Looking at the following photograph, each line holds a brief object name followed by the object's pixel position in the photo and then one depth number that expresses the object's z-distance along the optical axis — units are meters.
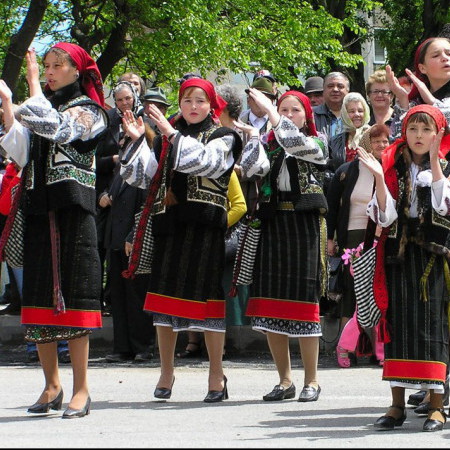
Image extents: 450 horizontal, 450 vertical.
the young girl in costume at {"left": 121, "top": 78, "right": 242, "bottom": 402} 10.89
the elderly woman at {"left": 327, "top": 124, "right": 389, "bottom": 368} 14.06
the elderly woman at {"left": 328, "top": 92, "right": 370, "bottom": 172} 14.94
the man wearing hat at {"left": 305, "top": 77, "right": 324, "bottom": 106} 17.76
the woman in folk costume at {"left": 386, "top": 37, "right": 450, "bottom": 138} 10.35
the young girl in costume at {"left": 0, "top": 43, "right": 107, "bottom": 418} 9.78
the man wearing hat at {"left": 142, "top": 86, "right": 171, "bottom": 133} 15.64
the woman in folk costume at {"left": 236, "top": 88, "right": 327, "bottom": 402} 11.14
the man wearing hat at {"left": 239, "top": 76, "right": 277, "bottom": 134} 15.43
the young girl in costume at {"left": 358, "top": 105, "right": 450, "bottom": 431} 9.24
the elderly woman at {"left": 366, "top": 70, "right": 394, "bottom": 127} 14.99
